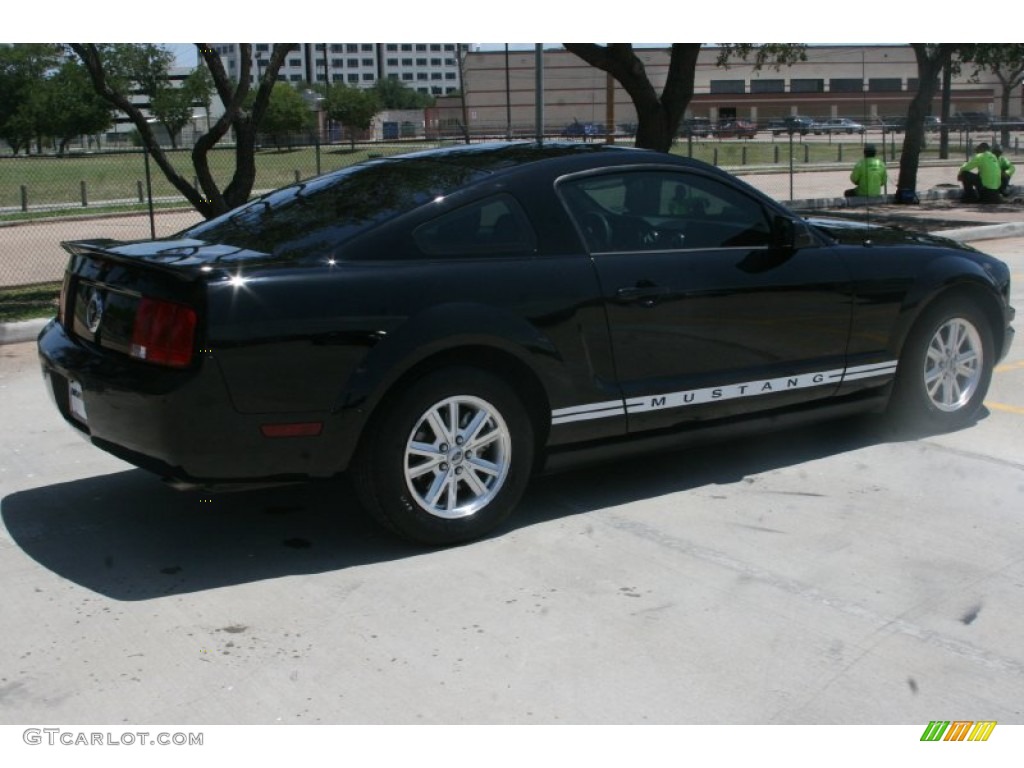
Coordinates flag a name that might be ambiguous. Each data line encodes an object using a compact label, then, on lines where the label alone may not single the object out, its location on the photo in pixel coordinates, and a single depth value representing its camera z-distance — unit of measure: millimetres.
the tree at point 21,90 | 70438
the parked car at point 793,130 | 20150
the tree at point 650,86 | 16438
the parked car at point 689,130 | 22234
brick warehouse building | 83438
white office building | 191875
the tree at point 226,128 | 12562
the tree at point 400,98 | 131000
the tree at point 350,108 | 82375
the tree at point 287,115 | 72000
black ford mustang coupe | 4402
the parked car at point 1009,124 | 27588
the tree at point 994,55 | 22984
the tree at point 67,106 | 69875
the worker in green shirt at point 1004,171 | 23453
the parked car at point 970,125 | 28862
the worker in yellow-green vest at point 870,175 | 19125
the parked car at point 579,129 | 50481
